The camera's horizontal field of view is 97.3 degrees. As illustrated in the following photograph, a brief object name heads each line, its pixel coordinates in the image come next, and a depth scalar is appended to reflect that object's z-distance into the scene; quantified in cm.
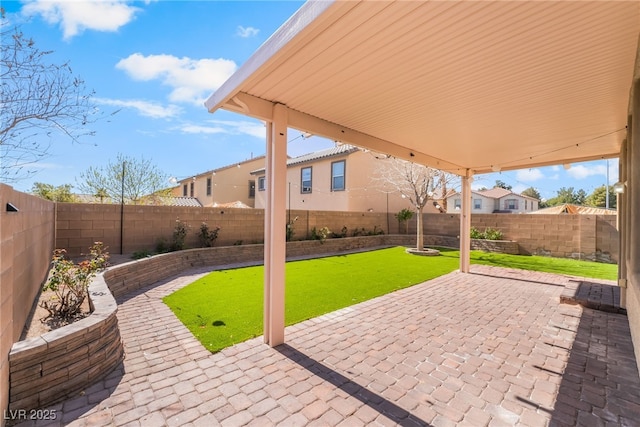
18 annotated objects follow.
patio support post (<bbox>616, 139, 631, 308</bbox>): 492
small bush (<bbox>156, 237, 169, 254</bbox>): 850
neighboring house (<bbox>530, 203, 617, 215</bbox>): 1832
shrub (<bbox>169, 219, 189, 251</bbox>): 880
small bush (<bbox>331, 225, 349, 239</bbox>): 1377
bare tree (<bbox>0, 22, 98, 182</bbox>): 393
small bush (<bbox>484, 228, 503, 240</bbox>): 1288
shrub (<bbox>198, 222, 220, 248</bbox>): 953
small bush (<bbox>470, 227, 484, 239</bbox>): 1340
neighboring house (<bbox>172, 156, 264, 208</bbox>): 2264
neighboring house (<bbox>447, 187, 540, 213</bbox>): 3612
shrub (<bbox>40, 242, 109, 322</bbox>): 345
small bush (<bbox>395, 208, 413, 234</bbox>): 1514
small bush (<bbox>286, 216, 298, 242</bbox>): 1173
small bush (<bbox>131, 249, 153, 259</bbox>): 753
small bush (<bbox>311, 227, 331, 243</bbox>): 1275
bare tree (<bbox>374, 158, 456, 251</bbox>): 1254
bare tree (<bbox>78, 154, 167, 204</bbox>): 1334
